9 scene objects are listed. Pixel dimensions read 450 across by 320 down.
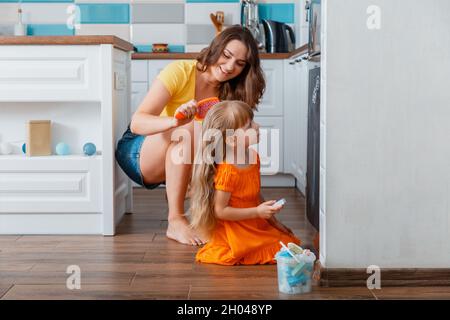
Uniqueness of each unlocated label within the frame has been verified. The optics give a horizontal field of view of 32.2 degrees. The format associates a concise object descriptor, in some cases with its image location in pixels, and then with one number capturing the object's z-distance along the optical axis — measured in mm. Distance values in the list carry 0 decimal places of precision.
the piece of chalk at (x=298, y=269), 2172
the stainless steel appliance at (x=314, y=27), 2781
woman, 2873
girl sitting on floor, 2584
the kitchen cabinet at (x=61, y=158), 3078
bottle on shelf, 4996
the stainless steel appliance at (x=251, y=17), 4930
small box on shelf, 3141
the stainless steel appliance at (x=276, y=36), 4875
